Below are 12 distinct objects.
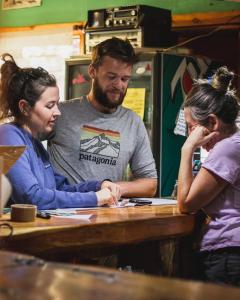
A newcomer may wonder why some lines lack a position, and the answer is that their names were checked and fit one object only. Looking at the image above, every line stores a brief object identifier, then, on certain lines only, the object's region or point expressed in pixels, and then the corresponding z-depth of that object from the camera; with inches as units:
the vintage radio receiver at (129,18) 219.0
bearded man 148.4
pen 108.8
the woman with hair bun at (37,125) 122.7
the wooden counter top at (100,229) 96.3
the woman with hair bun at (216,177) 113.4
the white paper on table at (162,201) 141.6
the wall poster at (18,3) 280.0
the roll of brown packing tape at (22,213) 104.8
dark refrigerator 213.2
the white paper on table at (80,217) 110.1
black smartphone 137.0
